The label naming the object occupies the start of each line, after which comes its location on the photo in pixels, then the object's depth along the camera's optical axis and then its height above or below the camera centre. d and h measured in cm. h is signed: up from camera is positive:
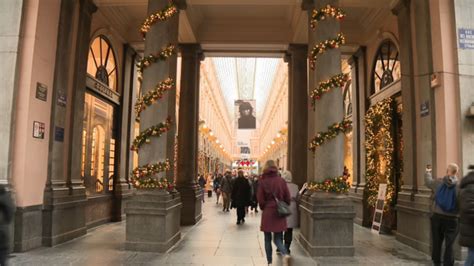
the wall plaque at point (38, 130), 763 +77
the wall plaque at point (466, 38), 746 +246
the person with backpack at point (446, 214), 586 -55
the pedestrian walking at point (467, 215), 503 -46
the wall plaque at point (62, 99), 847 +149
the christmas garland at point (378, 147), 1061 +75
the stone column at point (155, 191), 761 -34
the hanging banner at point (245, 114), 2621 +381
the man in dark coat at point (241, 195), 1288 -66
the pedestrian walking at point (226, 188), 1714 -61
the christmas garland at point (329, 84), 782 +169
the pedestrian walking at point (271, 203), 621 -44
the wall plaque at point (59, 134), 837 +76
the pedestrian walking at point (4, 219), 416 -48
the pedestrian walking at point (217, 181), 2419 -46
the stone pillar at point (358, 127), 1254 +152
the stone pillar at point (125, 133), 1258 +125
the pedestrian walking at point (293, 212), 749 -69
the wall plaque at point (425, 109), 800 +130
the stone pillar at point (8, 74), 717 +168
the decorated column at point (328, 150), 738 +46
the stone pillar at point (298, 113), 1223 +182
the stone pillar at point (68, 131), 816 +85
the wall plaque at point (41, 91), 774 +150
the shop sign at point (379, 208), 1057 -85
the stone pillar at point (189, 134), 1211 +117
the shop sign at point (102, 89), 1062 +226
